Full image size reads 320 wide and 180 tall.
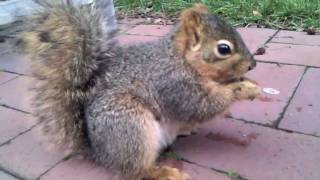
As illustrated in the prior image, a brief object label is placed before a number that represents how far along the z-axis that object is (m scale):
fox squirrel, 0.27
